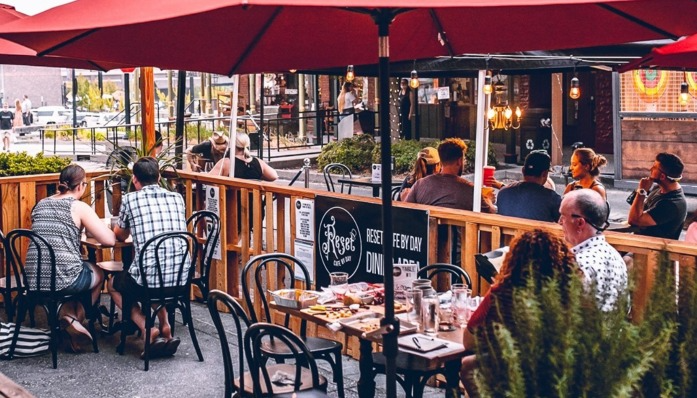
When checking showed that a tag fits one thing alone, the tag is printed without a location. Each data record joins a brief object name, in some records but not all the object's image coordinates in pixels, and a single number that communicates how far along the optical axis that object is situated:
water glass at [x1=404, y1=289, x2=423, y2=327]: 5.16
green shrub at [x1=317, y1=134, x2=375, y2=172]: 20.11
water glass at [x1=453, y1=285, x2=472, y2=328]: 5.15
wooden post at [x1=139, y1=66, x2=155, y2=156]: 10.18
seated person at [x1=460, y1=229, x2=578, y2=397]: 4.25
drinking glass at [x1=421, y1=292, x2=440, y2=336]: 5.04
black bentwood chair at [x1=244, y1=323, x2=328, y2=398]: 4.59
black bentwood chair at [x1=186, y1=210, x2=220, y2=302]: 7.45
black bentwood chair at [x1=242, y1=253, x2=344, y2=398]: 5.54
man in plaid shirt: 7.04
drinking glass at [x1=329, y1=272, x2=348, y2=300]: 5.73
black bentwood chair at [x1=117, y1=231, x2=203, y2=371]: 6.93
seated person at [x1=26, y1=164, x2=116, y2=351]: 7.12
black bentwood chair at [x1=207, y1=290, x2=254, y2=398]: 4.88
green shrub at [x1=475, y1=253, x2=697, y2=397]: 2.45
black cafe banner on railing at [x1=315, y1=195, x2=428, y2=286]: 6.57
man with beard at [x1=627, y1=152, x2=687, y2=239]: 7.64
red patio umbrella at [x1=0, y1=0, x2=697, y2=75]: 5.03
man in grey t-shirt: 7.68
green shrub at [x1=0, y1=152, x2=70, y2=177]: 8.90
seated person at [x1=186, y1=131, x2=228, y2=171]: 11.32
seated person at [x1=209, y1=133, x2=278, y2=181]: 10.44
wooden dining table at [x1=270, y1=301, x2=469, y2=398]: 4.68
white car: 47.53
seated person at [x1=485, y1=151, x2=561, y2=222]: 7.36
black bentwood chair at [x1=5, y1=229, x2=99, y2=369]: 6.95
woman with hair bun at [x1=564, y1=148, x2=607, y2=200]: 8.22
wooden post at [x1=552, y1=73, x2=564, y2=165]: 20.70
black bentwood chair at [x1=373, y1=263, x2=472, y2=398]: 5.15
